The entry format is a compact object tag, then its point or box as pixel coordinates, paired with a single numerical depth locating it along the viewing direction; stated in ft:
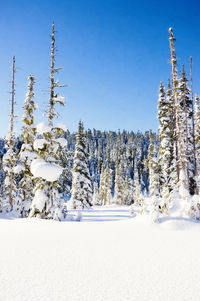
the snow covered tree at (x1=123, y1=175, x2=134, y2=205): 233.66
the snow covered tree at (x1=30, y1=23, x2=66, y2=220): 37.73
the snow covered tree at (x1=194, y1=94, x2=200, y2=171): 101.35
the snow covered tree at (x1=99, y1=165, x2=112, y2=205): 202.28
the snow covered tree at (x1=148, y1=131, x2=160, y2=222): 95.44
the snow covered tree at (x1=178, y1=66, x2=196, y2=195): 73.72
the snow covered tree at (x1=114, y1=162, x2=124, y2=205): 196.38
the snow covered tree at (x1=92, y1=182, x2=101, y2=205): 243.21
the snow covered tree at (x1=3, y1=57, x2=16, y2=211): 62.34
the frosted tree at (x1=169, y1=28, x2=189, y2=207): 35.47
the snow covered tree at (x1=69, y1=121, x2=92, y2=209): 95.14
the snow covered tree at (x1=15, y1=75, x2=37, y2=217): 56.13
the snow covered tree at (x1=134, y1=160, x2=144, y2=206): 232.10
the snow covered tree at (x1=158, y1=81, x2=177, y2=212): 85.76
